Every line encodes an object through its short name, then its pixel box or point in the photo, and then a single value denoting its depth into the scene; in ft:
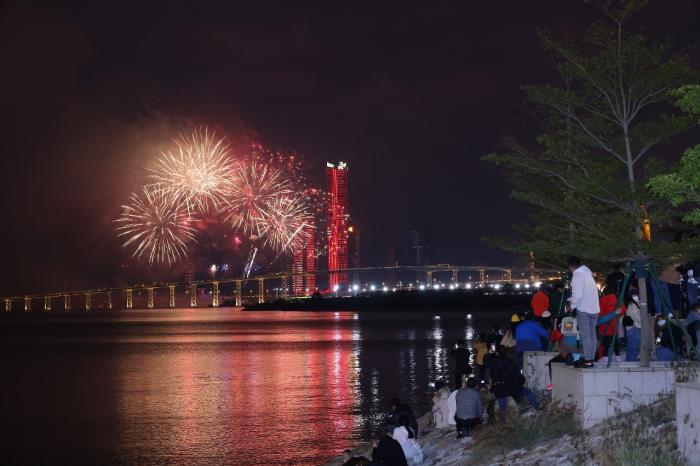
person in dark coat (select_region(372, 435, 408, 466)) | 52.60
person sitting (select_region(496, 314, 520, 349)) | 76.53
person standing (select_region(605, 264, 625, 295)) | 63.05
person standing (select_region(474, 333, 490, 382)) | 81.87
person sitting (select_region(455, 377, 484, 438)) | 60.80
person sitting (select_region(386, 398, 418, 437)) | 60.64
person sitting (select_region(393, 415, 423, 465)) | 58.85
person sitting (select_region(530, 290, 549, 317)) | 69.21
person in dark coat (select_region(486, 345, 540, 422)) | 59.52
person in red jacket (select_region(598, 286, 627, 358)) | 56.80
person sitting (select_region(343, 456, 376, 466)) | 45.98
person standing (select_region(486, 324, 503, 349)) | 77.92
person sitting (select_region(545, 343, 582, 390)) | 55.62
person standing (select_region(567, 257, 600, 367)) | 52.19
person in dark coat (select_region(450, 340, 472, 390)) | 81.10
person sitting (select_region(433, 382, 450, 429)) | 68.13
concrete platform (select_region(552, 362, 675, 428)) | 49.32
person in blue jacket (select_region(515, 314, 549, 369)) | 70.13
